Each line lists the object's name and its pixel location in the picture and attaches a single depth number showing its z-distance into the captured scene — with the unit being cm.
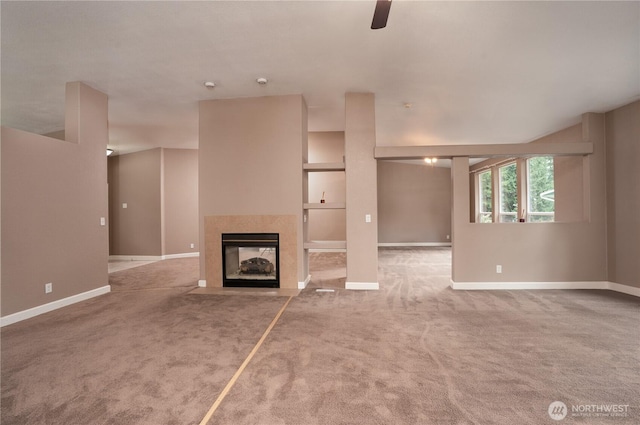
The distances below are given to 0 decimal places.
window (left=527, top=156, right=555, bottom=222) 693
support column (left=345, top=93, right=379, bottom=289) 486
